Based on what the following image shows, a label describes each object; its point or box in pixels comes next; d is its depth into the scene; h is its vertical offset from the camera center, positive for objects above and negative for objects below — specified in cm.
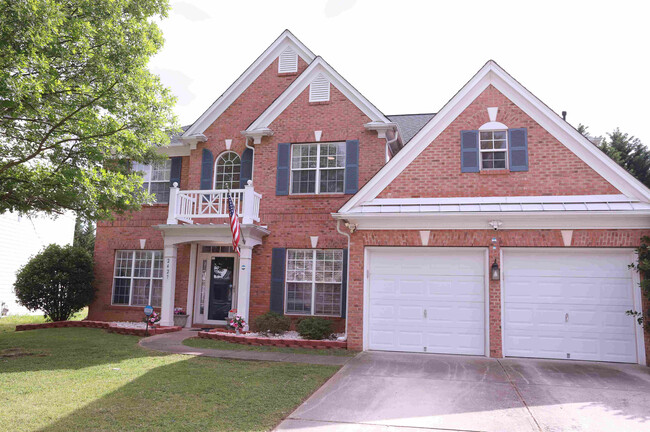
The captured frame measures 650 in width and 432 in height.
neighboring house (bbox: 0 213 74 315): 1955 +42
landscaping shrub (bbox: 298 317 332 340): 1230 -129
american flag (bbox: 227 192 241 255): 1211 +132
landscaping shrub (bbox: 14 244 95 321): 1547 -36
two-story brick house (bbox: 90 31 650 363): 1052 +139
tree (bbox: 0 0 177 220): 904 +378
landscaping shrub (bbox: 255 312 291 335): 1298 -128
